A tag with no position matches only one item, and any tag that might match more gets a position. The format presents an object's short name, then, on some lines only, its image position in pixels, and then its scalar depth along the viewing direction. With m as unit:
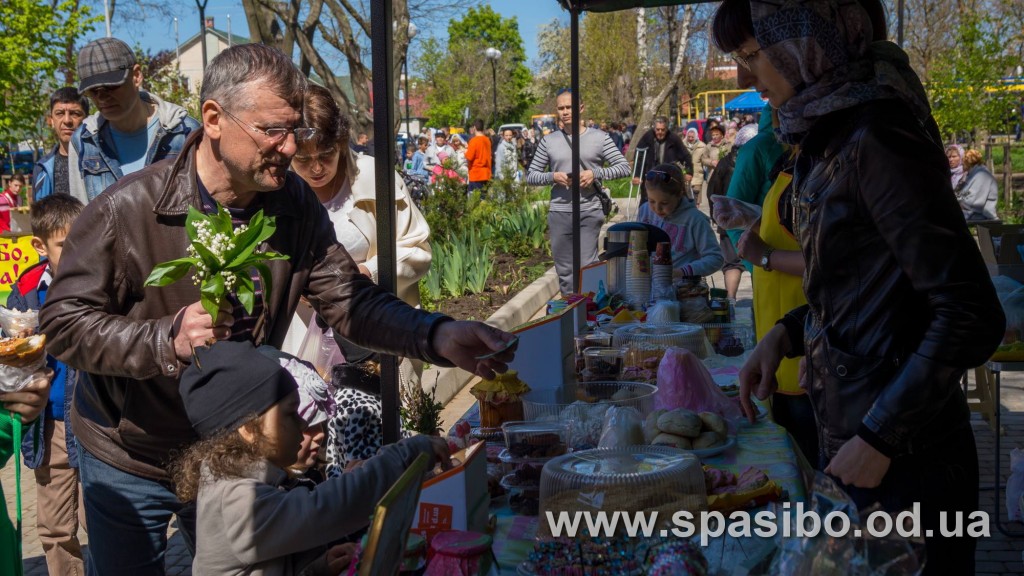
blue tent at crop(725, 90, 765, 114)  40.59
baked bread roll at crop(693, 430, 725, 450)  2.71
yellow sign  5.30
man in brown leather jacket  2.44
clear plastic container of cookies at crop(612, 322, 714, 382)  3.52
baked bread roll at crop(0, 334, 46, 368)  2.84
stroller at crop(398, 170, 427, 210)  16.53
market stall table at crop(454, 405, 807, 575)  2.15
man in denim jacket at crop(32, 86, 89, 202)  5.35
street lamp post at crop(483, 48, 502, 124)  36.66
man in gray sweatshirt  8.27
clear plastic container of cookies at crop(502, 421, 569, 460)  2.51
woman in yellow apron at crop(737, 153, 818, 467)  3.53
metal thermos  5.24
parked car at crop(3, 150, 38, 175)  32.57
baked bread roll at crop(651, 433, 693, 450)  2.60
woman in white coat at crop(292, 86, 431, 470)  3.62
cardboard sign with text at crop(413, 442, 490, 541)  2.02
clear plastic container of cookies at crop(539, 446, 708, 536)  2.04
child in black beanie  2.19
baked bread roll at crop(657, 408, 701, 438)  2.67
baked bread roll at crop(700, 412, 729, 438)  2.77
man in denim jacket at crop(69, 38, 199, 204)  4.75
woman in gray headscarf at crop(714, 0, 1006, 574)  1.87
